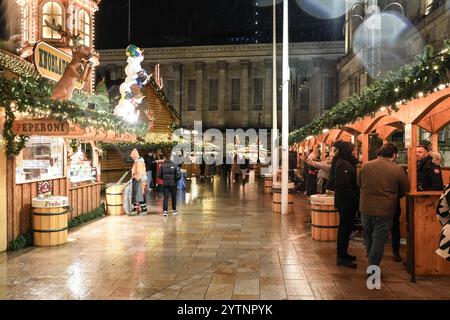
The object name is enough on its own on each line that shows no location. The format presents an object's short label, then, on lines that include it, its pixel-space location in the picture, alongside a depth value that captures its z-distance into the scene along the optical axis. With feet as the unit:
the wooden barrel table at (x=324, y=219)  29.53
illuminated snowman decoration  50.31
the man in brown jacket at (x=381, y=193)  19.72
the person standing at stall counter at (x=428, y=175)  23.65
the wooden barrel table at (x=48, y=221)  28.60
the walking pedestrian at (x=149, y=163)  67.15
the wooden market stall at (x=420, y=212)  21.06
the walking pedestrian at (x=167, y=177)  40.96
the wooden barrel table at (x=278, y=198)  44.50
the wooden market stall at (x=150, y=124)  73.97
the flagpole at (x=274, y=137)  58.90
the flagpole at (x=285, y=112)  42.70
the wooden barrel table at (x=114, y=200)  43.37
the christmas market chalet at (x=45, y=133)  27.37
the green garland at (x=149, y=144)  72.34
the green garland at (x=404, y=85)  18.70
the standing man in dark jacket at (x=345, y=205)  23.49
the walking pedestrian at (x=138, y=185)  42.55
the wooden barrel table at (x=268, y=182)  68.13
